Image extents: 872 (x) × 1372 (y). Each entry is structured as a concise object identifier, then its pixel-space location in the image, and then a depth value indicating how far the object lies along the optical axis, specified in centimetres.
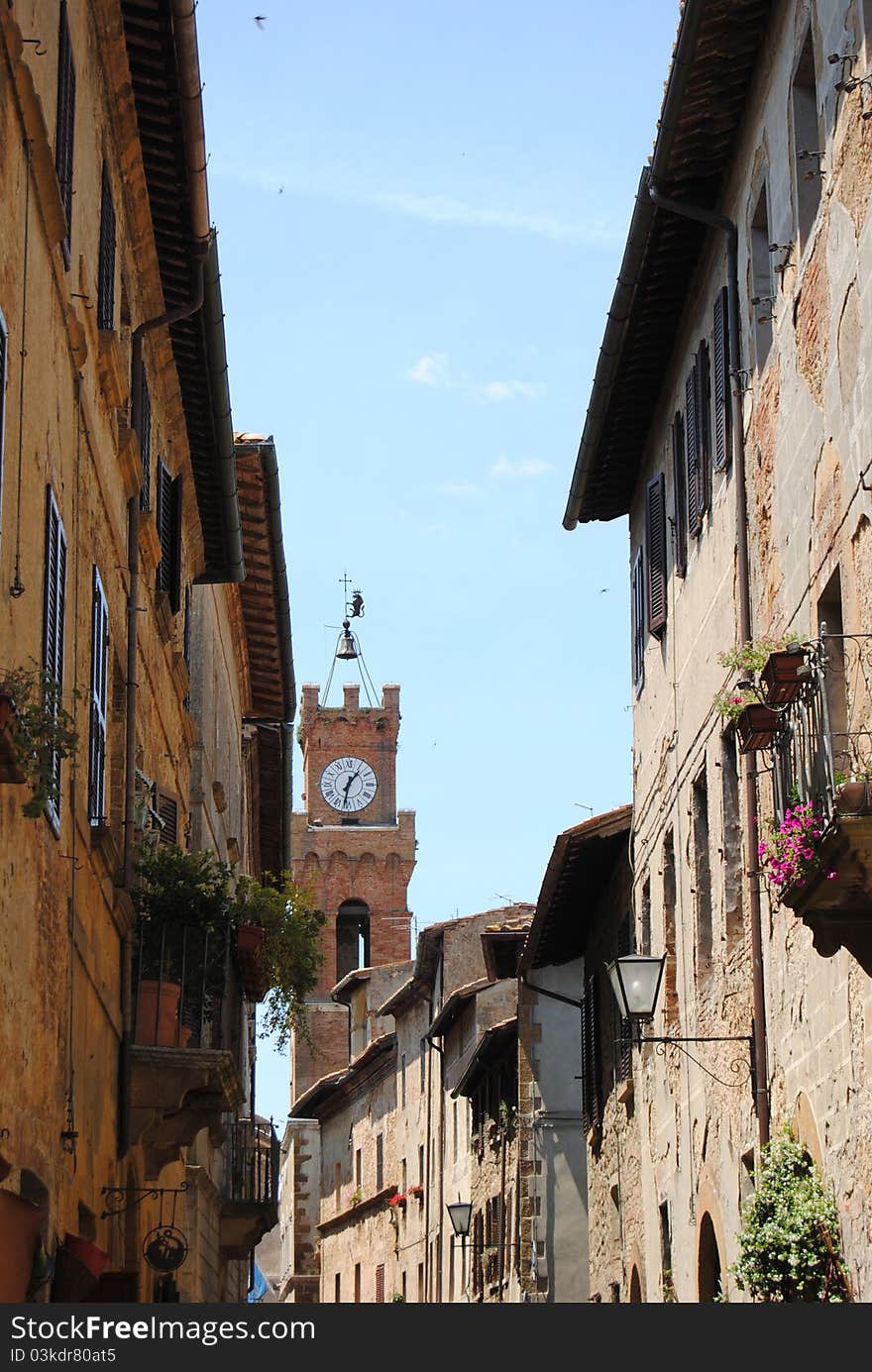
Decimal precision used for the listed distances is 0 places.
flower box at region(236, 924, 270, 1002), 1572
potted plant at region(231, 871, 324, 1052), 1691
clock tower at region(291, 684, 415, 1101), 7444
